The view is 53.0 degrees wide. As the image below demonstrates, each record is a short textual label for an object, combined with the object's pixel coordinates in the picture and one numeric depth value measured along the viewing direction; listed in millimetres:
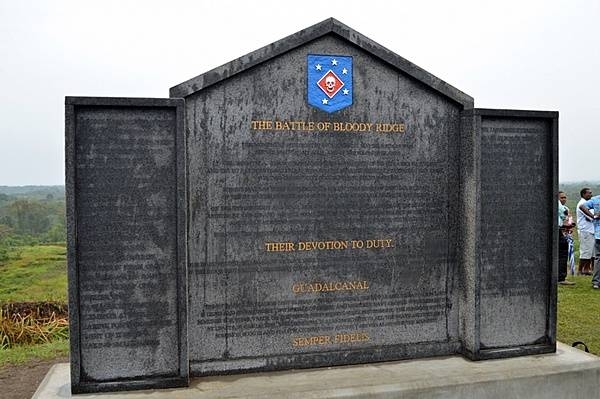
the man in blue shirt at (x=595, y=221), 9969
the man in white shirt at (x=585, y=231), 11117
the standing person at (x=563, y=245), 10398
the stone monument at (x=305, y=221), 4035
